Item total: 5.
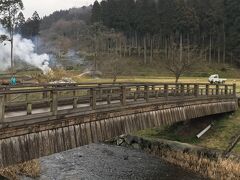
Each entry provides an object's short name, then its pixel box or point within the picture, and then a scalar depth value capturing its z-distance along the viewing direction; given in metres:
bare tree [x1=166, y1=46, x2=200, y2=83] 43.34
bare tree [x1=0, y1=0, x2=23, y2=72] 59.34
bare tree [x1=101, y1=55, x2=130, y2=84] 55.45
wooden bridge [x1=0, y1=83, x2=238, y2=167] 13.44
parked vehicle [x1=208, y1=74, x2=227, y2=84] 59.72
